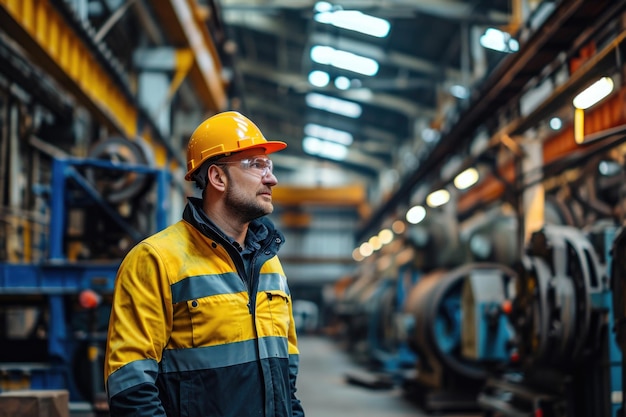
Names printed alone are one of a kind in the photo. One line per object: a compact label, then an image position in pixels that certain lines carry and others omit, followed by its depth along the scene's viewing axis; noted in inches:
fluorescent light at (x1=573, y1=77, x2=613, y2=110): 229.5
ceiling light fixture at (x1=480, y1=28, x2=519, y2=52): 586.2
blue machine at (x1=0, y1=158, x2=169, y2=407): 259.0
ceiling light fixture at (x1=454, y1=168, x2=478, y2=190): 420.6
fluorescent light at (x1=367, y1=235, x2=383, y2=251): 827.1
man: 91.5
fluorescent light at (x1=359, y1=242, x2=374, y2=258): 962.5
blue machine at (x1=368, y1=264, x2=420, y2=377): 547.5
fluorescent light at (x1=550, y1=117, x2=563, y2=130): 452.1
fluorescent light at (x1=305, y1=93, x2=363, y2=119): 904.3
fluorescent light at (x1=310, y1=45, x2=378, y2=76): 749.9
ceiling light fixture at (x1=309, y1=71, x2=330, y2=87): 821.4
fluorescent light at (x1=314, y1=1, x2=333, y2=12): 621.3
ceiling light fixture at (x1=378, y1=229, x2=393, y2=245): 754.4
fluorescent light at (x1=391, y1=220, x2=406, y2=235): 652.4
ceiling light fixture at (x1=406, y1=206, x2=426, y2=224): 511.8
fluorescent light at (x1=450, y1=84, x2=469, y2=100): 710.4
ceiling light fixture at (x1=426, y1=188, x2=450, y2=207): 476.7
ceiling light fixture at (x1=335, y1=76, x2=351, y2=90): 804.0
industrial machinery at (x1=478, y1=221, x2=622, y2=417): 226.7
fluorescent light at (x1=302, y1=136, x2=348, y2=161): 1133.7
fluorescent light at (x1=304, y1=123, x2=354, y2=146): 1042.1
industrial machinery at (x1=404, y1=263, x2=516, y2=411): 383.6
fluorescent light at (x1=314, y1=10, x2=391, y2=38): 654.5
